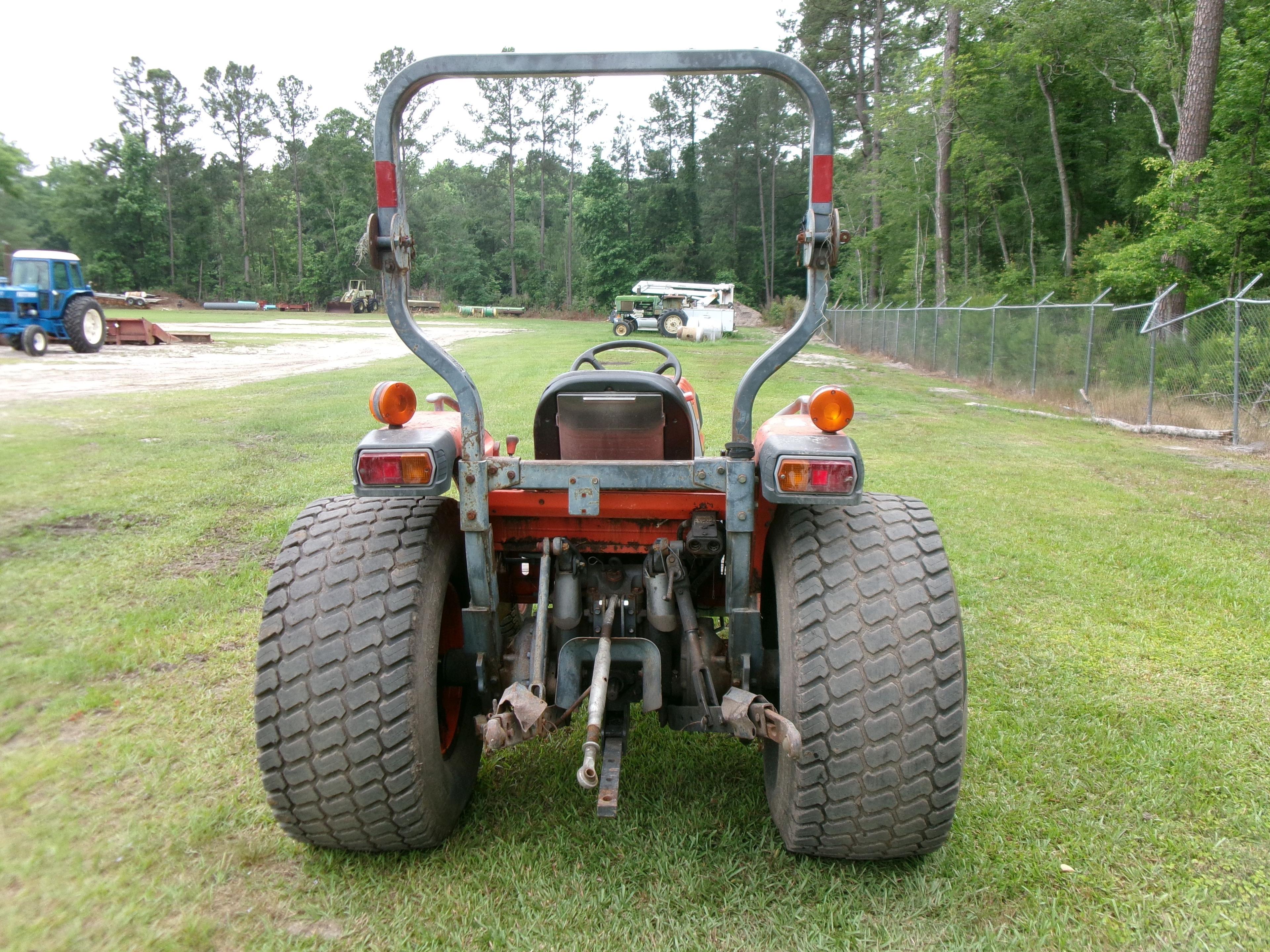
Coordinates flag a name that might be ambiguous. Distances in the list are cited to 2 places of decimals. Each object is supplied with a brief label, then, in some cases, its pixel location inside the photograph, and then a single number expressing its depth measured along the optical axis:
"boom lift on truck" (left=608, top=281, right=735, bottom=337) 36.91
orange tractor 2.37
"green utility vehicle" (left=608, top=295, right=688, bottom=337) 37.00
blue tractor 19.08
